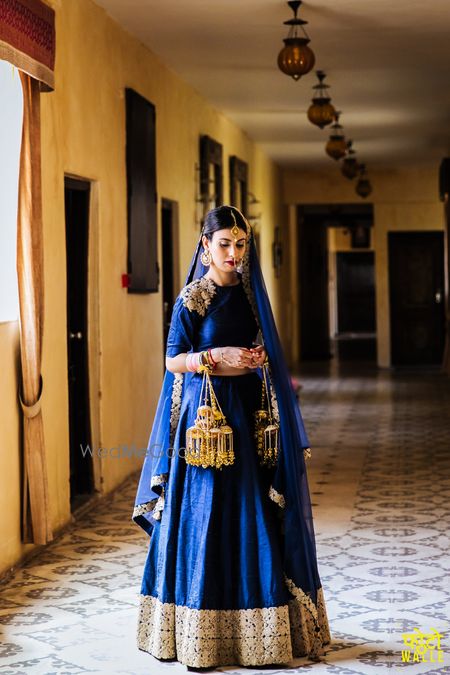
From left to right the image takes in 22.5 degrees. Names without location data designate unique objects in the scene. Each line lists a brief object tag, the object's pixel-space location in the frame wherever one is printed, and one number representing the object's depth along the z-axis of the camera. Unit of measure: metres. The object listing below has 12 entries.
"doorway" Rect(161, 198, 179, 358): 10.56
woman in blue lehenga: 4.27
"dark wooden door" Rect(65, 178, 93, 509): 7.61
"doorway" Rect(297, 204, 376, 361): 21.58
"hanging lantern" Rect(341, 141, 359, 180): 14.81
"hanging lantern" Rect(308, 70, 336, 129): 9.61
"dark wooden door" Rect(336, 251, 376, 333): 34.19
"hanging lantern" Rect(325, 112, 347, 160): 11.59
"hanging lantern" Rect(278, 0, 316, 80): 7.60
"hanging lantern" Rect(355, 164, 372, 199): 17.25
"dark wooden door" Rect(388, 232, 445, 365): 20.41
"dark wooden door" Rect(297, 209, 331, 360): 22.19
